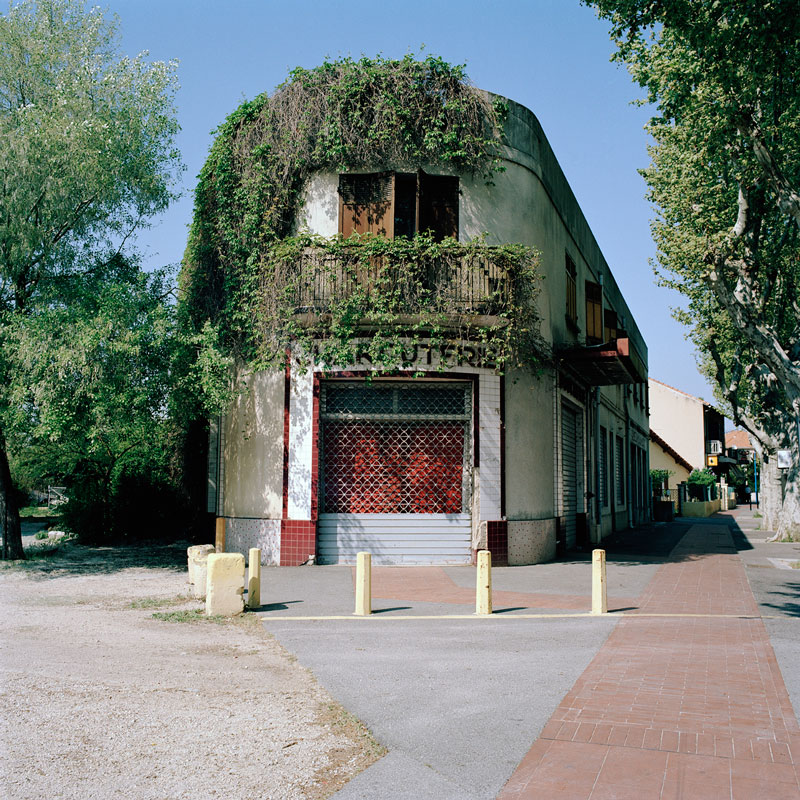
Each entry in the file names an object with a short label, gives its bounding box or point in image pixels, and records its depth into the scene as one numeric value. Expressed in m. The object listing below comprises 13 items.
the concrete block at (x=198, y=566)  10.59
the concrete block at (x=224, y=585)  9.04
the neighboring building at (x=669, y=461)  57.09
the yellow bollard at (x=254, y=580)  9.48
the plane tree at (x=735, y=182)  10.67
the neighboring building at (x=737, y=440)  95.46
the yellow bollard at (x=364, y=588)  9.36
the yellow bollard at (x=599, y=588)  9.52
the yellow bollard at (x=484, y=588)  9.35
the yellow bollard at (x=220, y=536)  13.43
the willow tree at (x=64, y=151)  13.16
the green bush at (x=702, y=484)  47.62
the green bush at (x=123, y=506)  18.67
